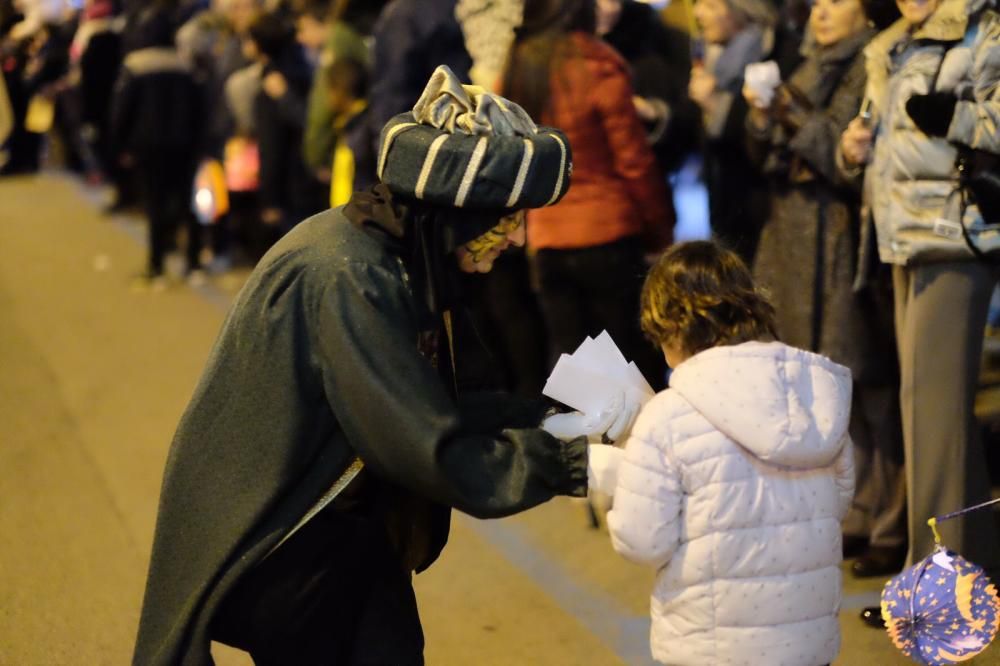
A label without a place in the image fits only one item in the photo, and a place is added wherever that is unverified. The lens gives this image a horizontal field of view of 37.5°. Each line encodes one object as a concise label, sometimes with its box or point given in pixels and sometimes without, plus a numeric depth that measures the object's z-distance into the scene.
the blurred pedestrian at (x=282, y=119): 9.09
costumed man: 2.96
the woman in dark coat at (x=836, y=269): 5.07
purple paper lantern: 3.35
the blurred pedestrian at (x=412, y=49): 6.79
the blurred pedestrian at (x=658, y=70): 6.42
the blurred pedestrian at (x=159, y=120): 10.13
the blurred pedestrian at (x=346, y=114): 7.58
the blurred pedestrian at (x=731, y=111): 5.84
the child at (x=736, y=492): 3.02
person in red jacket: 5.61
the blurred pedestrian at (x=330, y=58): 7.90
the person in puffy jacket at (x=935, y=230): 4.34
